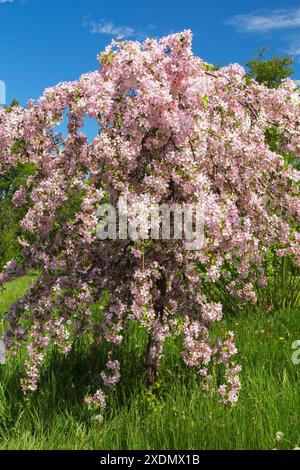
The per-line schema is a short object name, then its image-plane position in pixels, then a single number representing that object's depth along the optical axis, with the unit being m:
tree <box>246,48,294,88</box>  38.81
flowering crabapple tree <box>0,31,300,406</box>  5.11
